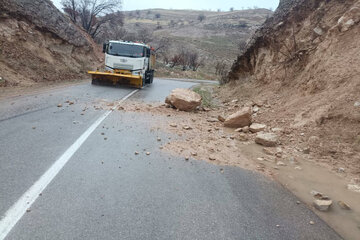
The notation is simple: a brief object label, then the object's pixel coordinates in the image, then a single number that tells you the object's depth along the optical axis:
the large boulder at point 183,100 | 10.73
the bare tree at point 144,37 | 48.94
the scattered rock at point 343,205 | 3.81
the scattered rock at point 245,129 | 7.79
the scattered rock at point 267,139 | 6.52
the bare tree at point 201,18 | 95.69
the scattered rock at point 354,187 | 4.36
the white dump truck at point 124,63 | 17.44
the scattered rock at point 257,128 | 7.66
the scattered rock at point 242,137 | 7.07
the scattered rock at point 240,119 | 8.23
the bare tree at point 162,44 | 52.87
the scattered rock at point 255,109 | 9.84
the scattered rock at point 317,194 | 4.06
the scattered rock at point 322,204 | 3.71
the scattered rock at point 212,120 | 9.32
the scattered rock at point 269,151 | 6.00
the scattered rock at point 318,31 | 9.99
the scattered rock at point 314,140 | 6.17
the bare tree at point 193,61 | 48.81
